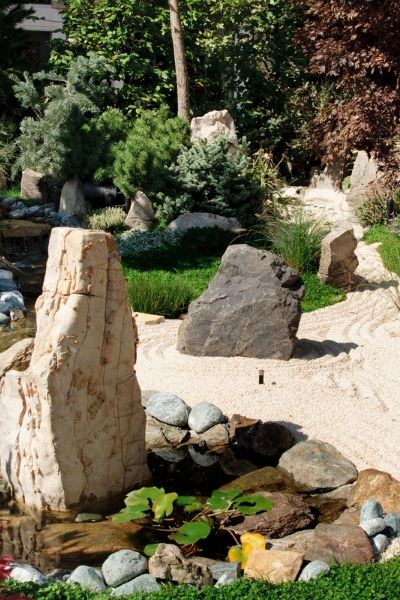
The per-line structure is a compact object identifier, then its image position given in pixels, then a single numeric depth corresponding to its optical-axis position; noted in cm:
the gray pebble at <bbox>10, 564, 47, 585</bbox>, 561
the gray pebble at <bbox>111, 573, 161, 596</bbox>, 561
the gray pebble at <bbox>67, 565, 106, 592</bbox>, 567
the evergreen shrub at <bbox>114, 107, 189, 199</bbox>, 1603
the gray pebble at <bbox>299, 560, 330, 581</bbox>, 557
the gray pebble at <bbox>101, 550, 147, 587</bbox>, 582
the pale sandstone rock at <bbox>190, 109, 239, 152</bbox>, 1773
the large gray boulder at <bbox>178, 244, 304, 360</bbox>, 1001
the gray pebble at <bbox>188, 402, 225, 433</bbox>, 837
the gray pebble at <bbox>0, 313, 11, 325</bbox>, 1228
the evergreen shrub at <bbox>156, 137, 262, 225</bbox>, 1625
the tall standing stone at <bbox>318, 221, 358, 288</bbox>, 1268
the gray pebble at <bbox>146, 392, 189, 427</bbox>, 843
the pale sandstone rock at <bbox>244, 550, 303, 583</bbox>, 566
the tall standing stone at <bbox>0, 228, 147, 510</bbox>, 653
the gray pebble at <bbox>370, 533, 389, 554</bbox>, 610
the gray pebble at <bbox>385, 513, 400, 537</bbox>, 635
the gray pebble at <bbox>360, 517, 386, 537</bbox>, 627
